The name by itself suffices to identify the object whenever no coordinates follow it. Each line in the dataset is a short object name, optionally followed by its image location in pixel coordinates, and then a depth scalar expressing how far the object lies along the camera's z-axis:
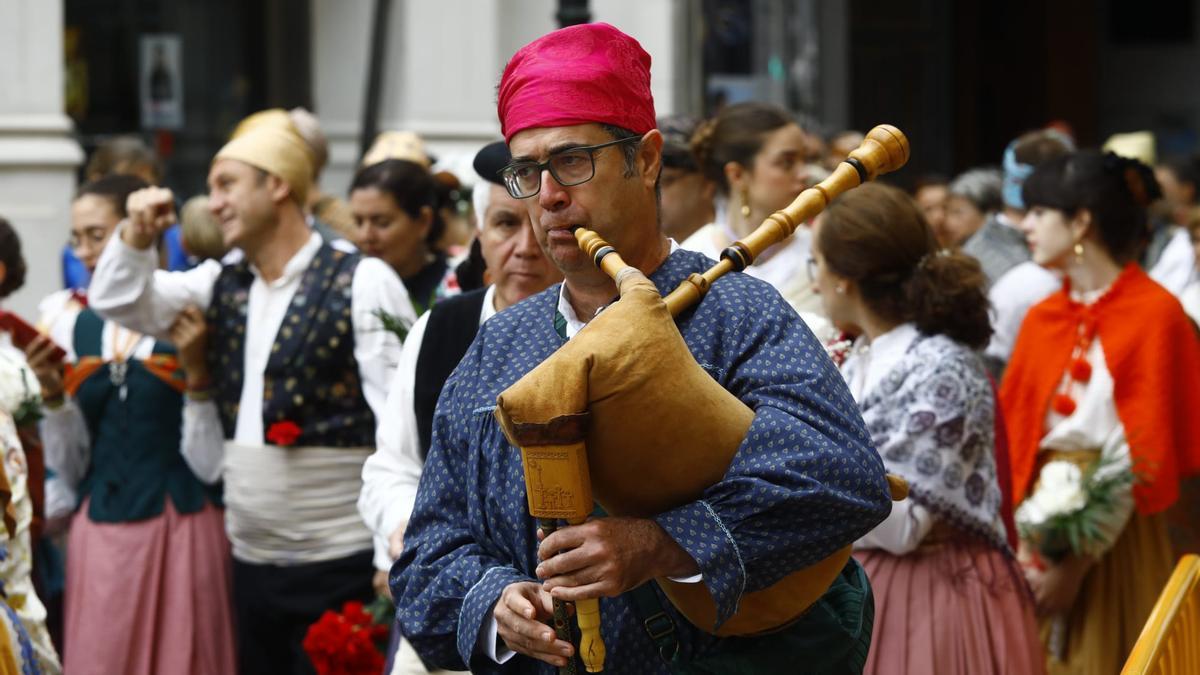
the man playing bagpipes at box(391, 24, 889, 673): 5.06
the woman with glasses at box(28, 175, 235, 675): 11.66
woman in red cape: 10.48
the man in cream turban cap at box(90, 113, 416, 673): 10.62
